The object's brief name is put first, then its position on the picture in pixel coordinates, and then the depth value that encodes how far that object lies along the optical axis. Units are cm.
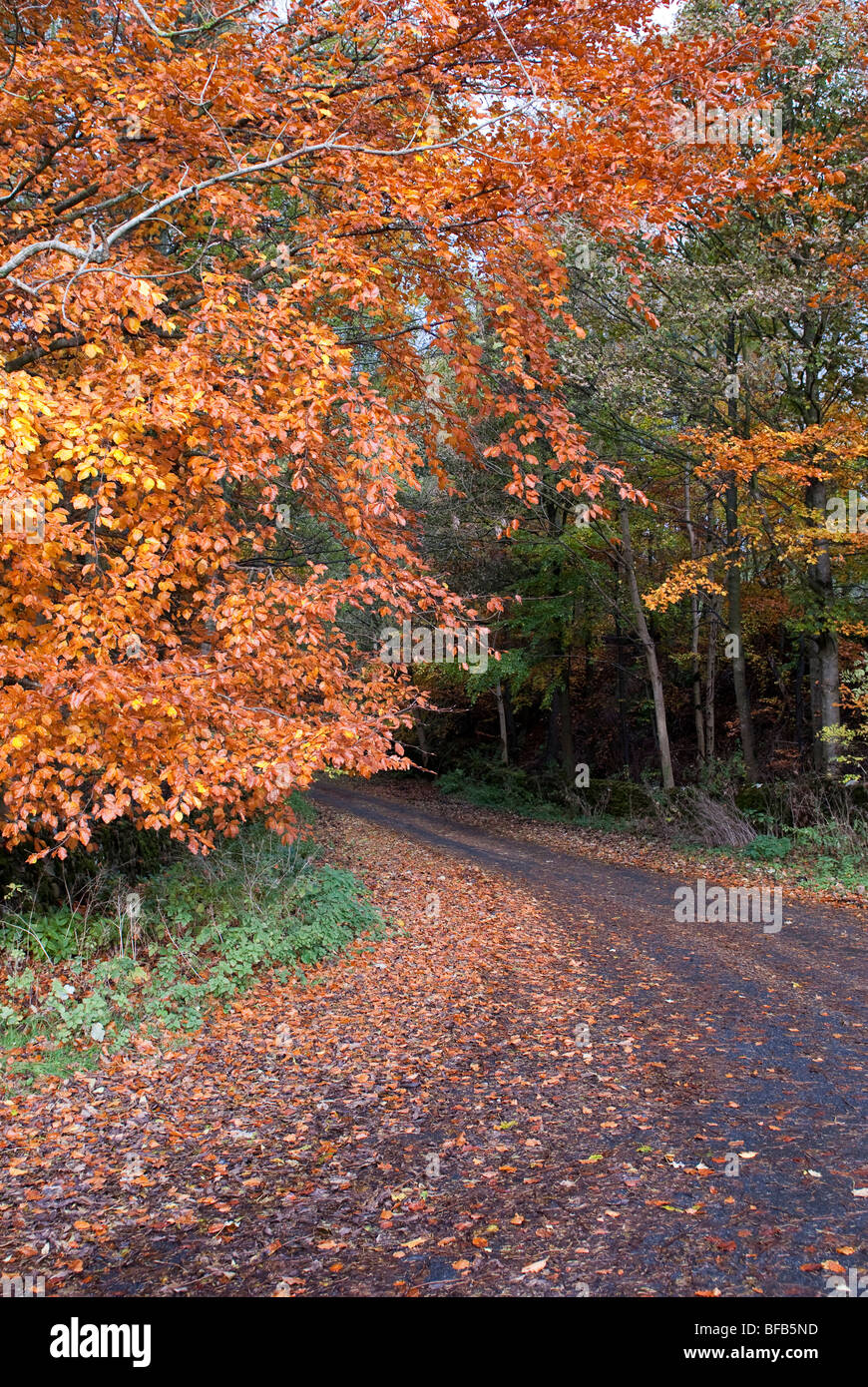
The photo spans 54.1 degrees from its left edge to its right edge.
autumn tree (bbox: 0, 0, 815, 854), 570
